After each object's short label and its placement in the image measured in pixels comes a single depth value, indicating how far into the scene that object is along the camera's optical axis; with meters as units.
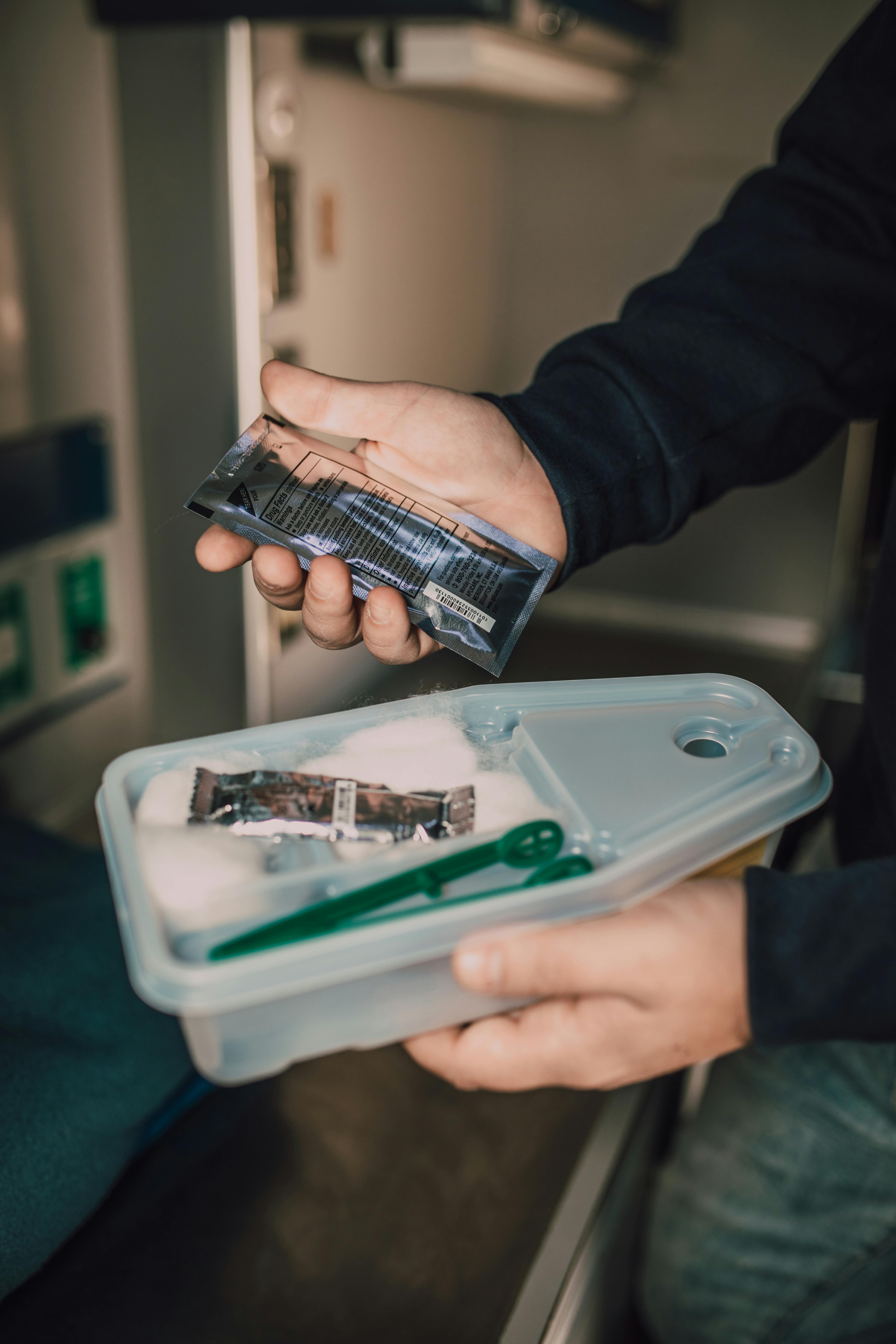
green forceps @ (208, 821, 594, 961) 0.33
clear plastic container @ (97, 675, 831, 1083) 0.33
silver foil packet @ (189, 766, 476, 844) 0.38
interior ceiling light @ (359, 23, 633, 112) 1.03
